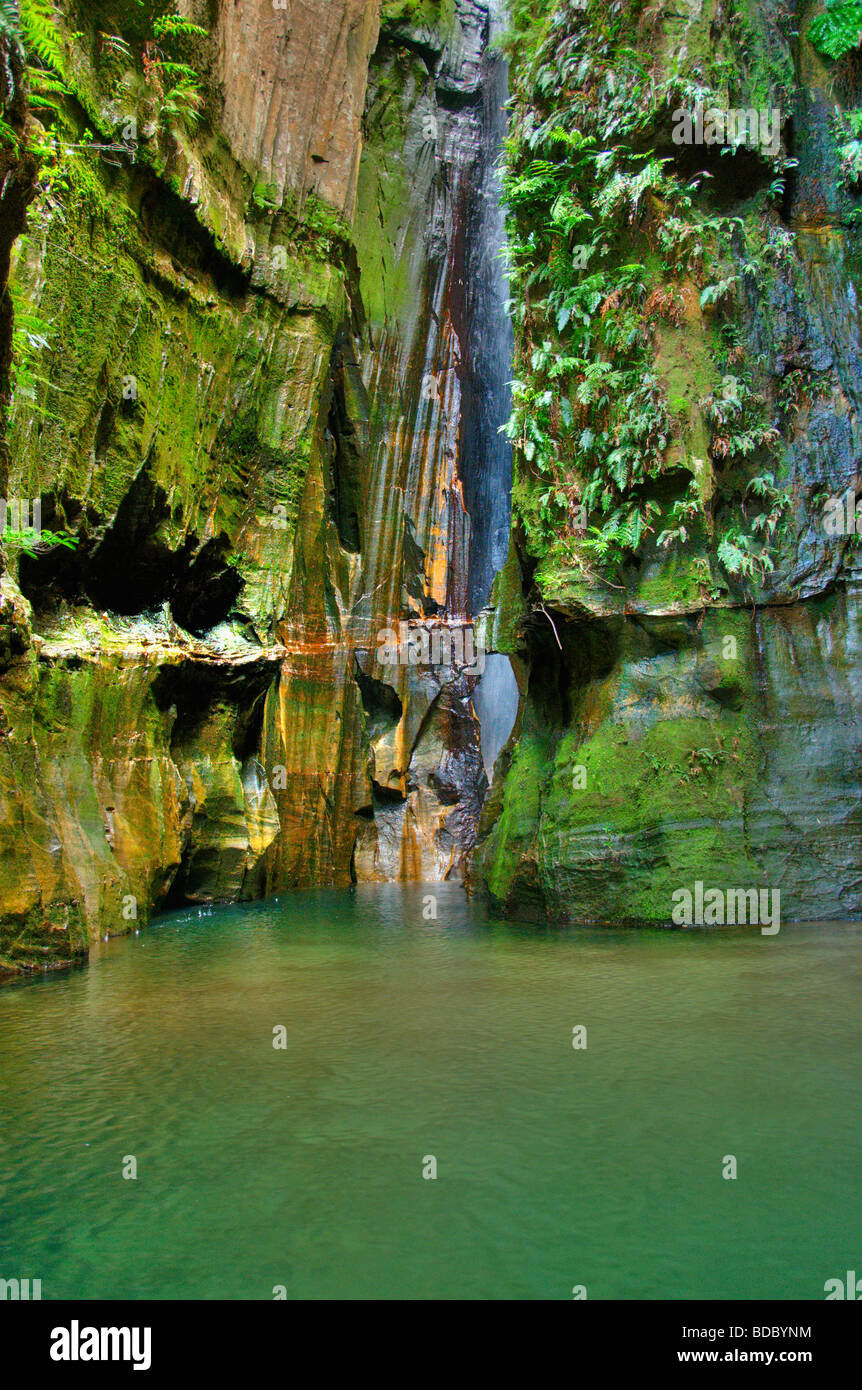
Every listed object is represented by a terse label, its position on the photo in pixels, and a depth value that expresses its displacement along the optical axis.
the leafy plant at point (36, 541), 8.36
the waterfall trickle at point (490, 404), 23.44
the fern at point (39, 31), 6.97
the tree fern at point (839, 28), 11.27
